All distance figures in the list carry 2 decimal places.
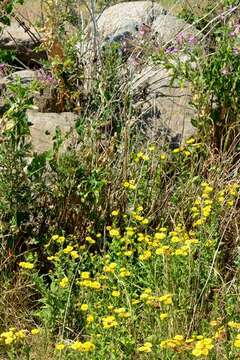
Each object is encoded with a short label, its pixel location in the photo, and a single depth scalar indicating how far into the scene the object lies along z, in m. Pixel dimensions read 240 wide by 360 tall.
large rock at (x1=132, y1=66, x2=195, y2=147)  5.65
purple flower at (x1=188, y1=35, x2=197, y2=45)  5.87
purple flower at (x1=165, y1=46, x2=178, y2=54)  5.86
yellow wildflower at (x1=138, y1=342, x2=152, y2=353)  3.14
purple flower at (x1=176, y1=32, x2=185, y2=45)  5.91
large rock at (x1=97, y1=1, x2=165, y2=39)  7.21
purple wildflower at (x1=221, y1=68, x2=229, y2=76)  5.44
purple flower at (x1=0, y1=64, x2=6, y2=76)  5.94
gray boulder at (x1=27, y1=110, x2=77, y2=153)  5.36
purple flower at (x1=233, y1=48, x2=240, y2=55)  5.55
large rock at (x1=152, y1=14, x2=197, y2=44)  6.45
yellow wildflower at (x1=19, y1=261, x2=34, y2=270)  3.88
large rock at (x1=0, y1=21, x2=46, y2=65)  7.77
